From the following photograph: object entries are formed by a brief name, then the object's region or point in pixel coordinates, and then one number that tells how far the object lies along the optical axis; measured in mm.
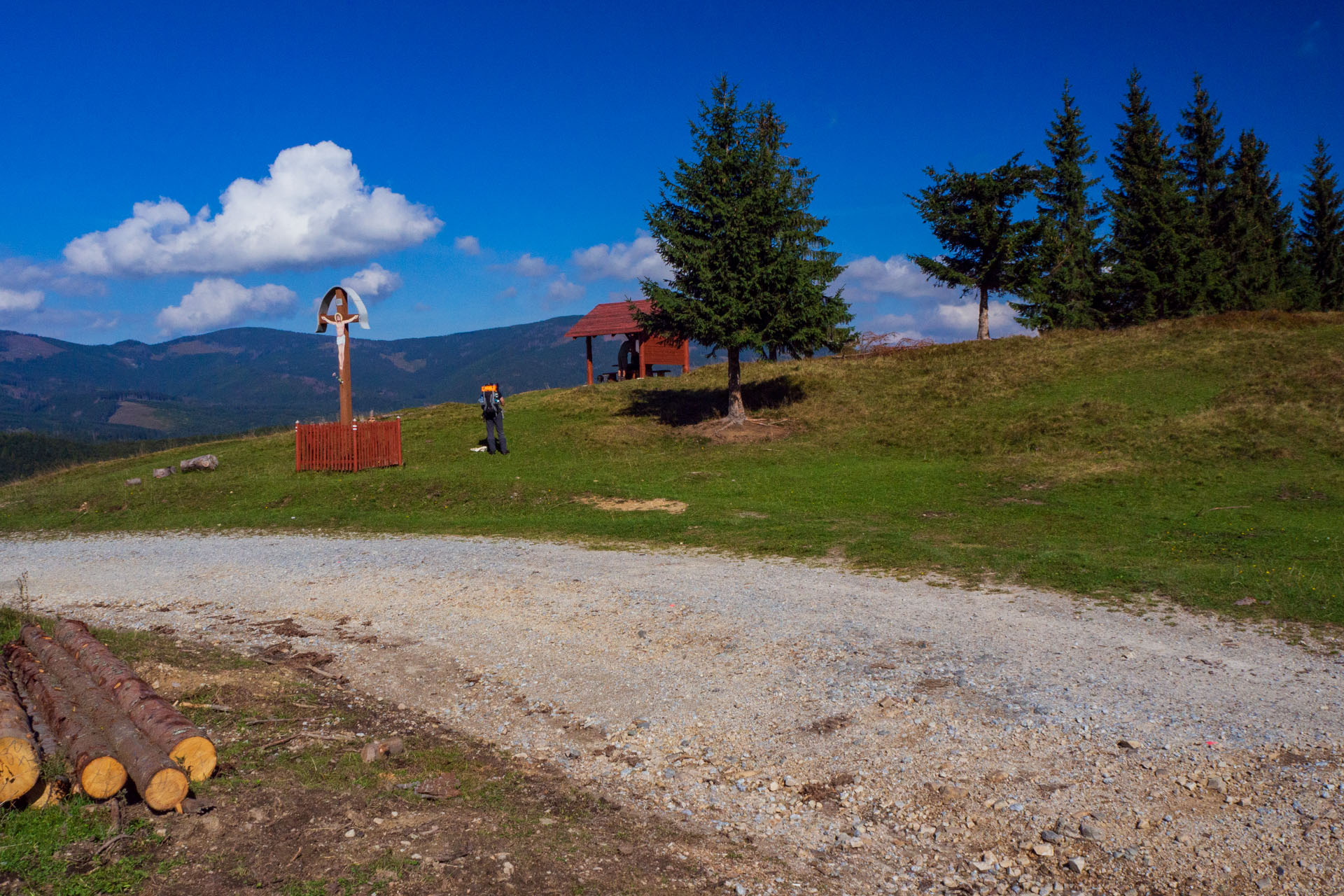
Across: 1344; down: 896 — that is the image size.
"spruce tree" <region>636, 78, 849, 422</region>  27969
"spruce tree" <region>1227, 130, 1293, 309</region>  46781
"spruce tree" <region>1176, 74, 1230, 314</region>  47375
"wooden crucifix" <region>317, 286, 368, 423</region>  28359
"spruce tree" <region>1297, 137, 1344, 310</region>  51938
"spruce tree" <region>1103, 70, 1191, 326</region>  43188
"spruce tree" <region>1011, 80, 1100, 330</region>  44125
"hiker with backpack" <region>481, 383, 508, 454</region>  27172
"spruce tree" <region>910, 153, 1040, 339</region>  37688
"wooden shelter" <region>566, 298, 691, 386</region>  46500
